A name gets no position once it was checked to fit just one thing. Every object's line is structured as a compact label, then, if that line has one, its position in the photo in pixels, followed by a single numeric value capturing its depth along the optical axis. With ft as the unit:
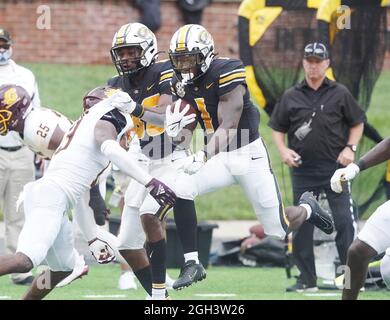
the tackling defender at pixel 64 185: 47.98
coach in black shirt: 63.26
